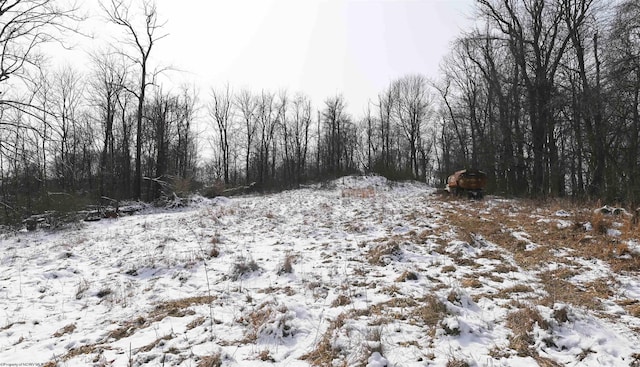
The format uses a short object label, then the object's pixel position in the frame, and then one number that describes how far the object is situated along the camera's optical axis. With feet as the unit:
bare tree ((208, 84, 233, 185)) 134.62
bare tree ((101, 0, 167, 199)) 62.18
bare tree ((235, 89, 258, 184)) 140.35
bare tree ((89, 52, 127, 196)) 83.25
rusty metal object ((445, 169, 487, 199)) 44.83
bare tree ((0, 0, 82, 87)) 24.67
